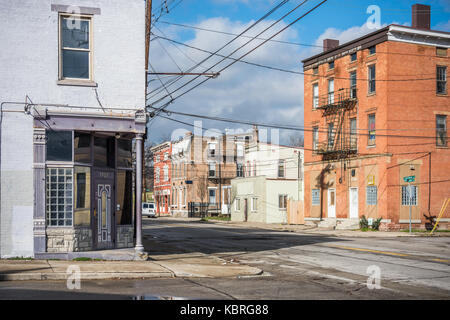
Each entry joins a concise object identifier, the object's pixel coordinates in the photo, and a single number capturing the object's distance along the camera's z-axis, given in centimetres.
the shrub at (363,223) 3662
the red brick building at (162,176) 7906
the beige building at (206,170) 7094
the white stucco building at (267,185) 4950
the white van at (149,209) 6950
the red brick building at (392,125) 3559
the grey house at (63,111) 1507
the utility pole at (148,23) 2273
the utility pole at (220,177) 6919
